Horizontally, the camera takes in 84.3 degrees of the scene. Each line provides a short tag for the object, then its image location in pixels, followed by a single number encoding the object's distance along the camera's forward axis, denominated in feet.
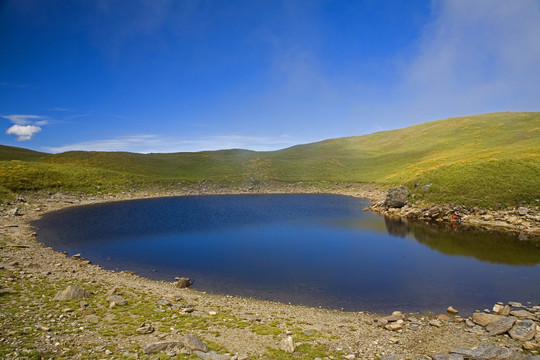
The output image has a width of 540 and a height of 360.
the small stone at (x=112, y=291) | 62.43
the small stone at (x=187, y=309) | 57.58
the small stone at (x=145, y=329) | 45.91
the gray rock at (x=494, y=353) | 41.14
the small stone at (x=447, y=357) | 41.98
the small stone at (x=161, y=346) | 39.78
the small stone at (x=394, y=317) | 59.41
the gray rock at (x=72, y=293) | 56.70
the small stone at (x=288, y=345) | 43.52
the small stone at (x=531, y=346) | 45.01
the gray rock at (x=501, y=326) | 51.43
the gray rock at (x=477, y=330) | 52.95
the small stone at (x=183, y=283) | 77.56
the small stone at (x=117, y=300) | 57.82
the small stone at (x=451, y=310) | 63.98
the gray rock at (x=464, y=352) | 43.00
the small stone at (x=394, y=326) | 55.11
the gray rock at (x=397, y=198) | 195.35
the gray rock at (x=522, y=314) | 56.77
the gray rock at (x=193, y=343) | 41.60
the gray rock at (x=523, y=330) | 48.47
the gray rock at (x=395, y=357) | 42.86
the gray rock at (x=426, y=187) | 192.75
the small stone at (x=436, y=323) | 56.90
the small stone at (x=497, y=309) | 60.49
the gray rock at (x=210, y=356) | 39.62
